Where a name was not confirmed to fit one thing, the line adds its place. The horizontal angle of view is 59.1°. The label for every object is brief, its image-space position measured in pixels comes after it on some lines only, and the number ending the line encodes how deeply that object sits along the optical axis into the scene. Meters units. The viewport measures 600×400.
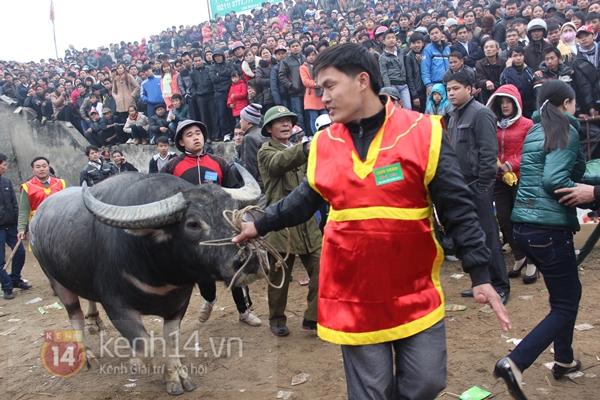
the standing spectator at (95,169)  8.88
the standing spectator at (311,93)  9.60
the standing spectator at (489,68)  7.97
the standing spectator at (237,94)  10.80
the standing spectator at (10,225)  7.87
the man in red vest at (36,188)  7.43
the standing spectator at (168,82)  12.23
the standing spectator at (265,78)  10.27
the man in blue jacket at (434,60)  8.97
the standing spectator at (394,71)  8.92
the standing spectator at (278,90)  9.99
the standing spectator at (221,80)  11.17
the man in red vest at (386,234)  2.27
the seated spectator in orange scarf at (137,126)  12.90
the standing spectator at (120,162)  9.37
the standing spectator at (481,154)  4.89
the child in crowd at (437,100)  7.42
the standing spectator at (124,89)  13.64
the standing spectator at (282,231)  4.66
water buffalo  3.43
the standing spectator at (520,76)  7.50
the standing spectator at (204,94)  11.38
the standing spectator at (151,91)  12.68
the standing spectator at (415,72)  9.04
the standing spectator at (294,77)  9.84
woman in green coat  3.19
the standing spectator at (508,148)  5.32
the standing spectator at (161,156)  7.64
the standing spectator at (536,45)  7.89
